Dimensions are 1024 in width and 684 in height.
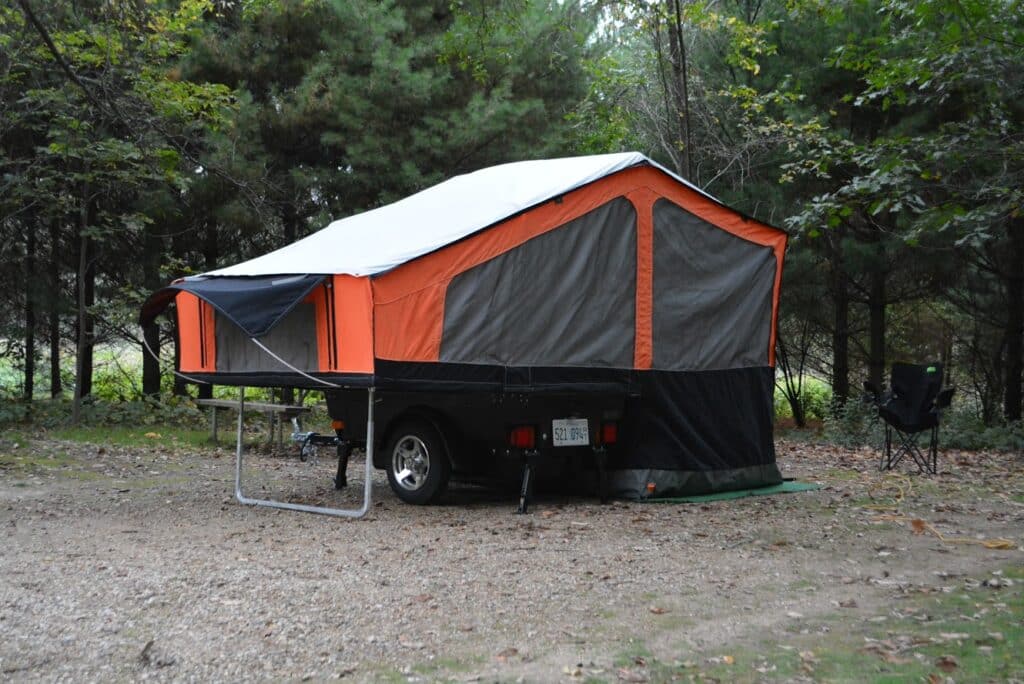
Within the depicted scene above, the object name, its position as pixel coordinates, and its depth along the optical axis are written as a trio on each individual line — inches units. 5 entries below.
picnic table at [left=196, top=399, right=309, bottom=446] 467.5
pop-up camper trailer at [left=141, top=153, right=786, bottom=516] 306.2
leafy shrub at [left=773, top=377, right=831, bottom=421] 857.6
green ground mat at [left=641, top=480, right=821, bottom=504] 355.0
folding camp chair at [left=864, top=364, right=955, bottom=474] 430.6
